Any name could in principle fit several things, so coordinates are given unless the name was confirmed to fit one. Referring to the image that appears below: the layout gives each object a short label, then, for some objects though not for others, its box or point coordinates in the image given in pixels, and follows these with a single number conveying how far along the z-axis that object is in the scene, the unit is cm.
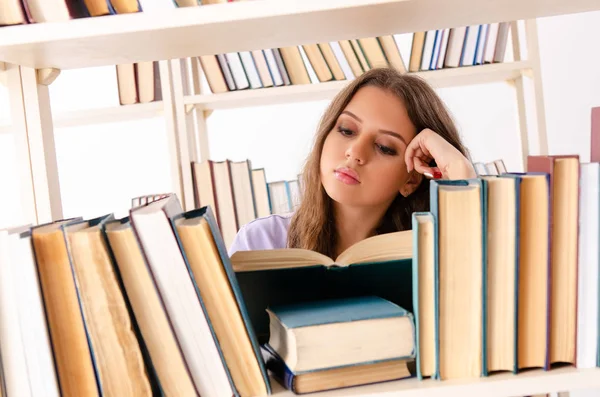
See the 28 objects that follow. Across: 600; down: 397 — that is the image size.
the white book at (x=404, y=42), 281
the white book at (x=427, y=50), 196
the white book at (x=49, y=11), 70
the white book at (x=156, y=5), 71
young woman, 129
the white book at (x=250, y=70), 201
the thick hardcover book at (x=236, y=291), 61
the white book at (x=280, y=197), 214
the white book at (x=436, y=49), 196
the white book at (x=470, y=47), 196
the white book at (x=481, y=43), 197
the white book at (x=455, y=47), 196
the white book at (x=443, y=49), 196
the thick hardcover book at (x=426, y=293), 60
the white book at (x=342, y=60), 201
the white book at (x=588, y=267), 60
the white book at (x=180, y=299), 59
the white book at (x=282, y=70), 202
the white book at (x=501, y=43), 198
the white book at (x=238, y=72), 202
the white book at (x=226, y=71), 203
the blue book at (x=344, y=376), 61
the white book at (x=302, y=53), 204
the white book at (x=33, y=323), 58
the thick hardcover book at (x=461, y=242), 59
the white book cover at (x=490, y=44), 197
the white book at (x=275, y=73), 202
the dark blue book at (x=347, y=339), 59
